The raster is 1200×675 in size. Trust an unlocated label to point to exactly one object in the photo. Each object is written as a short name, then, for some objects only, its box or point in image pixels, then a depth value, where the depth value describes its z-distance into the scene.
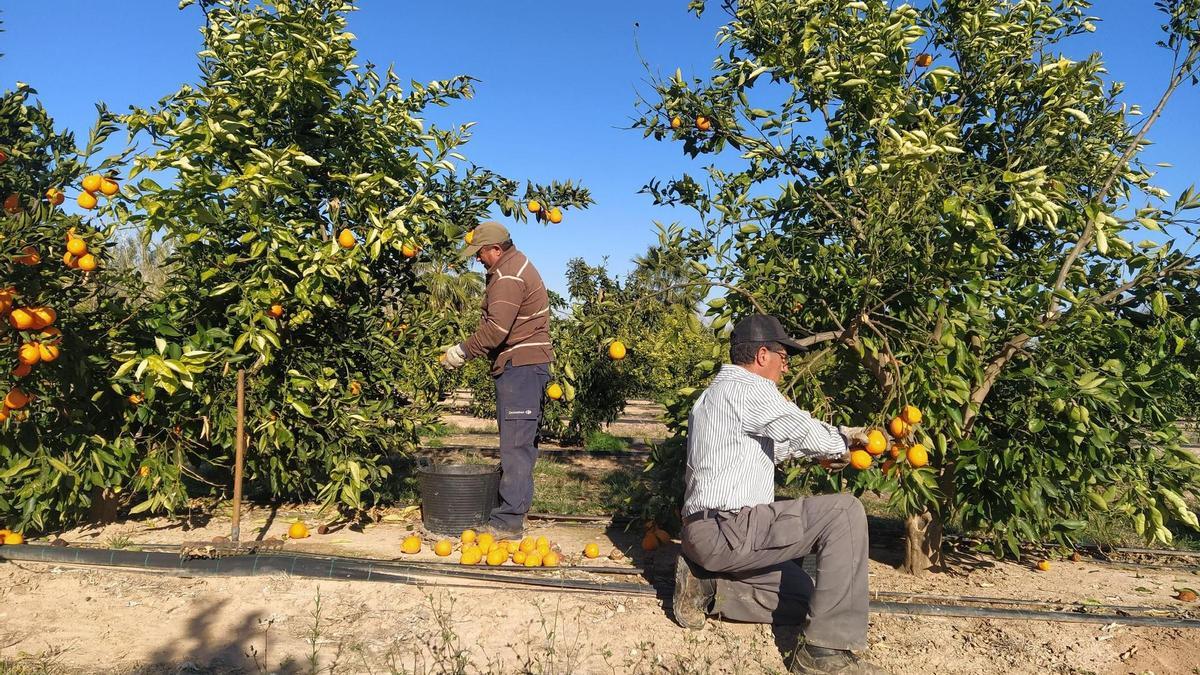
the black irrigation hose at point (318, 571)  3.20
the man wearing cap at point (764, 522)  2.69
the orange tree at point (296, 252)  3.87
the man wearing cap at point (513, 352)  4.23
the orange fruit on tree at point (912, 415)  2.90
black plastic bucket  4.47
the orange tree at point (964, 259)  3.20
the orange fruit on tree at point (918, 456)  2.92
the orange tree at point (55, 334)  3.49
